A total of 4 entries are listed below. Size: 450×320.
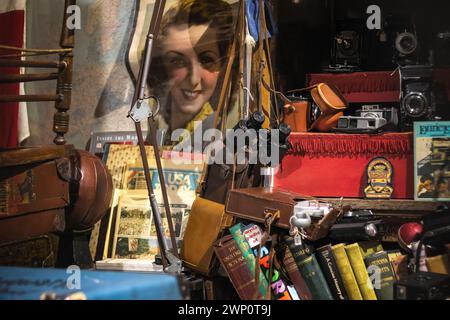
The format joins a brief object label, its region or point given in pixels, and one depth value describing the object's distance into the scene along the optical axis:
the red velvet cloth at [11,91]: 3.23
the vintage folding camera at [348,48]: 2.49
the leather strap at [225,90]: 2.29
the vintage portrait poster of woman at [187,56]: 2.77
